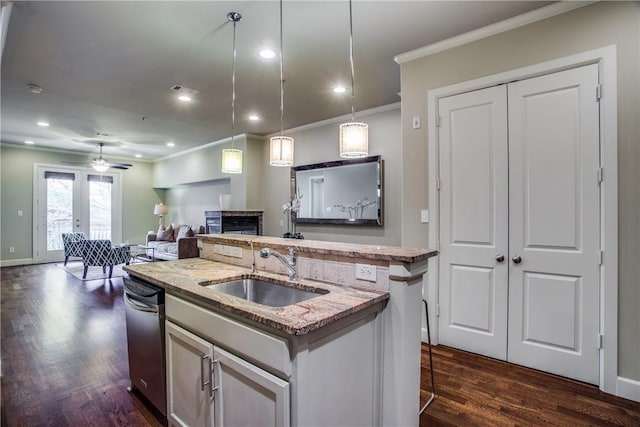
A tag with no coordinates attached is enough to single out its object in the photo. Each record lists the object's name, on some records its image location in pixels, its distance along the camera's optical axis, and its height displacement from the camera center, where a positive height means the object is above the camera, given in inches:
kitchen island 45.4 -20.1
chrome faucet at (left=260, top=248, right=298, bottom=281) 70.3 -10.6
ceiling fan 260.9 +40.2
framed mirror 181.9 +14.3
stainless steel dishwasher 72.6 -31.0
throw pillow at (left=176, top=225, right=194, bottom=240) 293.4 -17.1
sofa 215.6 -24.7
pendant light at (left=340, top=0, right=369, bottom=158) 76.9 +18.4
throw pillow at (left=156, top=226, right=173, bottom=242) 320.9 -21.9
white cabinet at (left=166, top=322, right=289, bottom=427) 46.5 -29.7
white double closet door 88.8 -2.4
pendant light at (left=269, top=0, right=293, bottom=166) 90.7 +18.5
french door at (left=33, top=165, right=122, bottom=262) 294.8 +6.8
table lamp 355.6 +5.1
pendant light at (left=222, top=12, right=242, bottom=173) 105.0 +17.9
